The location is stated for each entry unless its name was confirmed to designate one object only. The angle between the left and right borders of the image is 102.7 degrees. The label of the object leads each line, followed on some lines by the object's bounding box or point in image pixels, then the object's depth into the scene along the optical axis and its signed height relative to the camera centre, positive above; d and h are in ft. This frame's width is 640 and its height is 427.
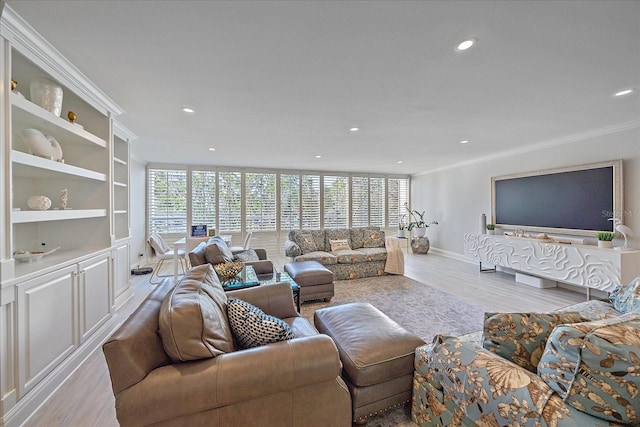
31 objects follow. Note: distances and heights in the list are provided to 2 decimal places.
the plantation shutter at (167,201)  20.39 +1.10
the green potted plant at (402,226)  23.83 -1.23
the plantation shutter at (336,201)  25.31 +1.26
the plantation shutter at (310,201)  24.70 +1.19
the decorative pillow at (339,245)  16.83 -2.08
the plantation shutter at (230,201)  22.29 +1.14
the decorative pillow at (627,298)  6.17 -2.20
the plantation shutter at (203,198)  21.49 +1.38
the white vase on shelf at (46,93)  6.78 +3.27
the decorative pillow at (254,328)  4.46 -2.04
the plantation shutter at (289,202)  23.98 +1.13
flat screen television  12.01 +0.75
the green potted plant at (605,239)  11.37 -1.20
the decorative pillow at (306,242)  16.25 -1.84
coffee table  8.93 -2.49
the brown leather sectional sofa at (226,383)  3.40 -2.42
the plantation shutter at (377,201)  26.84 +1.31
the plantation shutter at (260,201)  23.03 +1.18
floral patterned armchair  2.78 -2.23
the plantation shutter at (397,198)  27.55 +1.68
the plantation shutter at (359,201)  26.20 +1.29
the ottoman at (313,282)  11.57 -3.13
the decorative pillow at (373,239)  17.72 -1.77
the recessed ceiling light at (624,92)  8.14 +3.89
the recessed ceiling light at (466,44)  5.70 +3.84
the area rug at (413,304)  9.37 -4.07
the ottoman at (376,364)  4.89 -2.95
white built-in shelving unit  5.24 -0.66
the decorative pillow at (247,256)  13.27 -2.27
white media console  10.60 -2.35
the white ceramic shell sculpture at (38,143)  6.66 +1.93
